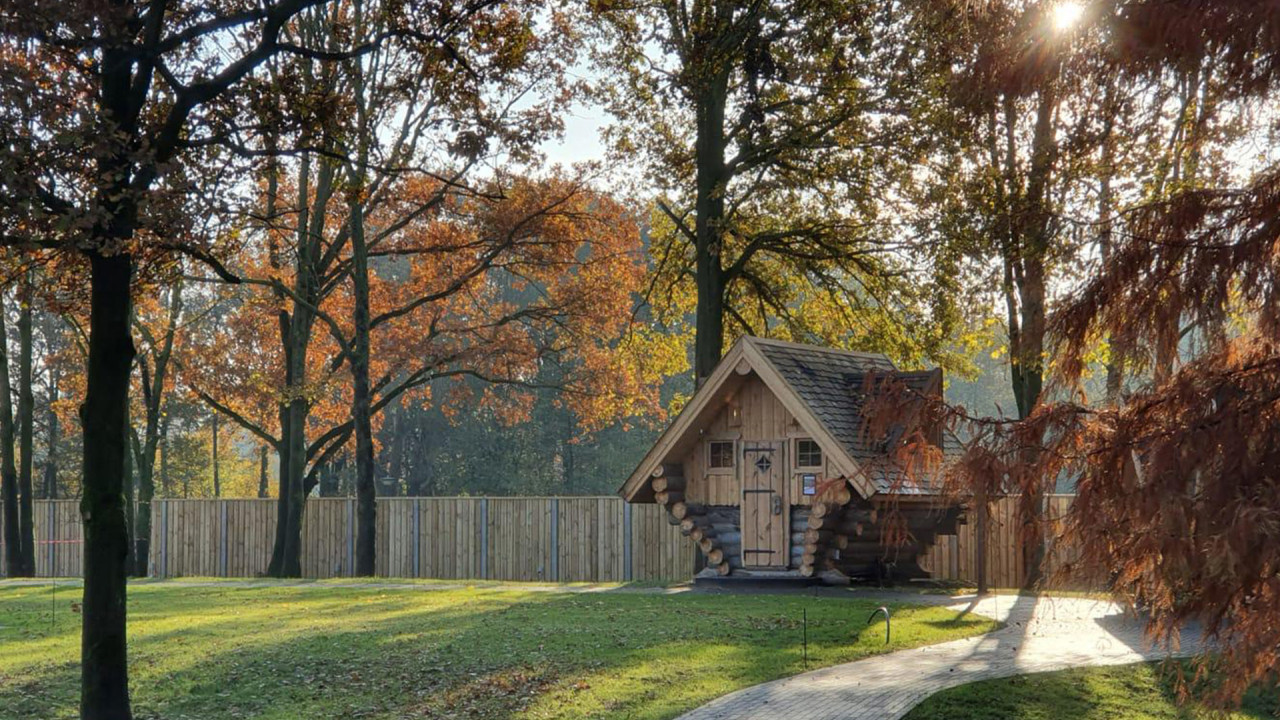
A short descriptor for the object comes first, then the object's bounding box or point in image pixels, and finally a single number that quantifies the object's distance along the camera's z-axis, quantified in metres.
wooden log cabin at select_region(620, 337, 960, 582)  21.11
